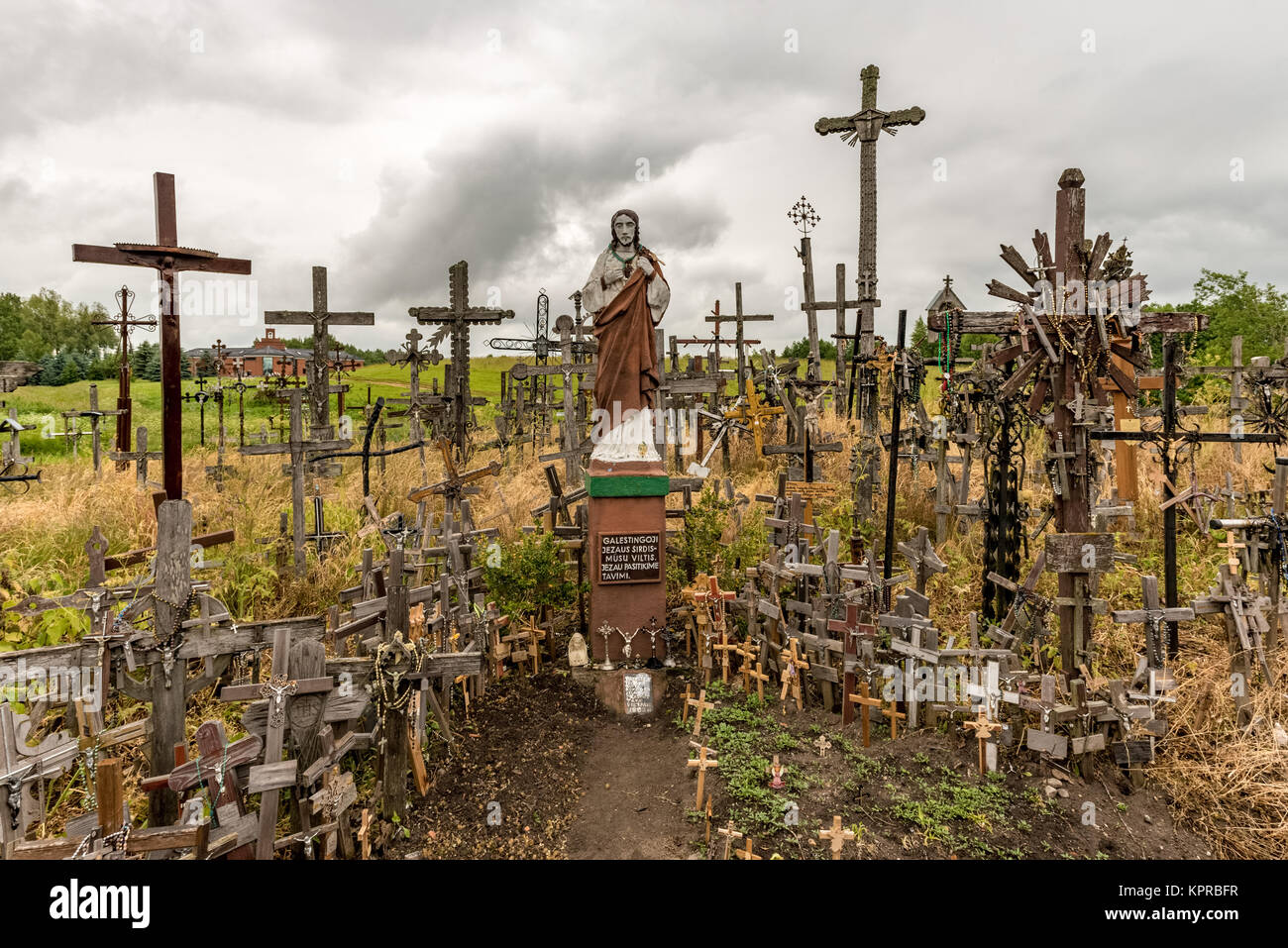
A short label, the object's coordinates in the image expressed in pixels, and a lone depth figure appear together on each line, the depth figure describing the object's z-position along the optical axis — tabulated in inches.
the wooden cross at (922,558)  266.2
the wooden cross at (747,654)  277.0
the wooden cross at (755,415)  498.3
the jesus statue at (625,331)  311.6
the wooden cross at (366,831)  175.5
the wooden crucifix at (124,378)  518.0
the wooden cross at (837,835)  175.5
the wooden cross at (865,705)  230.7
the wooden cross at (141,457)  498.3
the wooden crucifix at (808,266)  676.7
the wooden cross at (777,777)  208.2
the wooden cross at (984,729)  210.8
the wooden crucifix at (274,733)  150.7
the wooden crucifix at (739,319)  711.7
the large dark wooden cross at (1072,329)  225.3
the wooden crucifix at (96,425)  536.4
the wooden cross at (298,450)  363.9
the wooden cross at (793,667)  257.8
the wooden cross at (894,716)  234.8
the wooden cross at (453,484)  328.3
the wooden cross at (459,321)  463.2
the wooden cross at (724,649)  279.7
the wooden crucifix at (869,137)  496.1
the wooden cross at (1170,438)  231.5
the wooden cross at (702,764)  206.2
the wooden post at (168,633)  158.4
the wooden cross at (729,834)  176.6
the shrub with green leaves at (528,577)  292.4
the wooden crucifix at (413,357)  532.4
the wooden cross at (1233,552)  234.1
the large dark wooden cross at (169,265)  193.3
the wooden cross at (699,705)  243.5
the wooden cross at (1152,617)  217.0
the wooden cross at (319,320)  430.9
